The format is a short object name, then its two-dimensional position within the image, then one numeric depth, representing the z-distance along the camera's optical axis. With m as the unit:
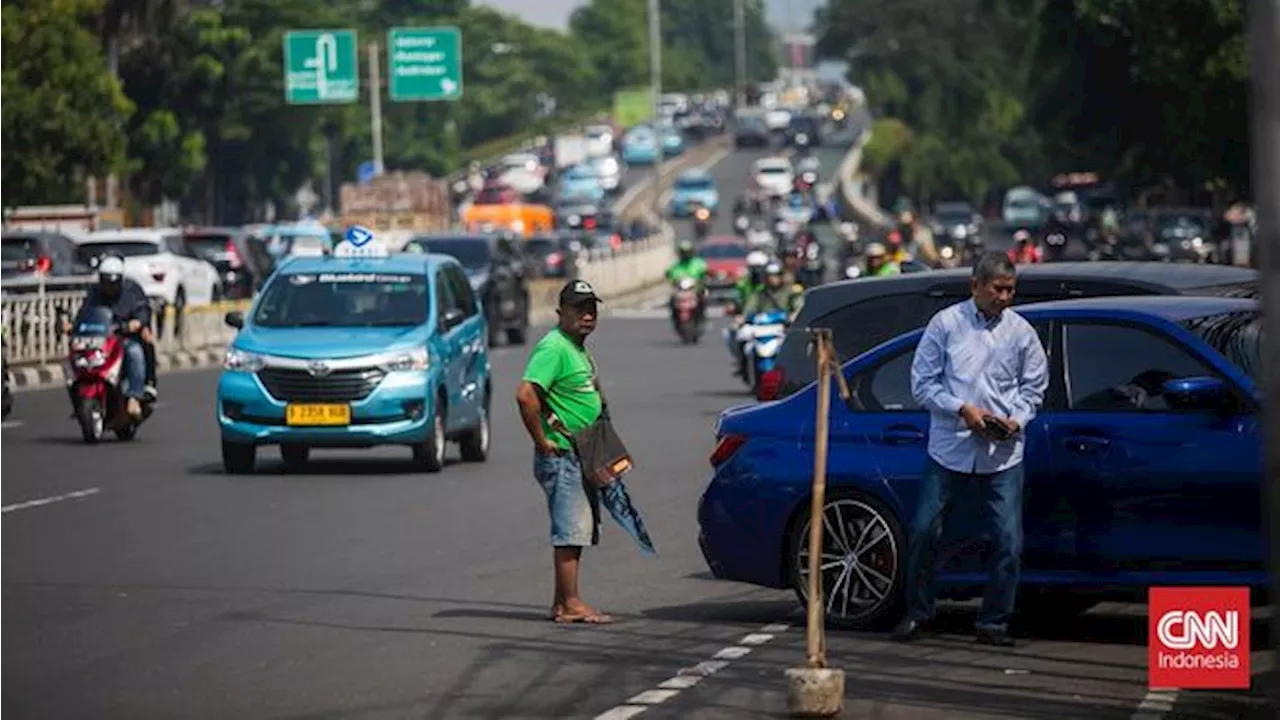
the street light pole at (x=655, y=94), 129.38
